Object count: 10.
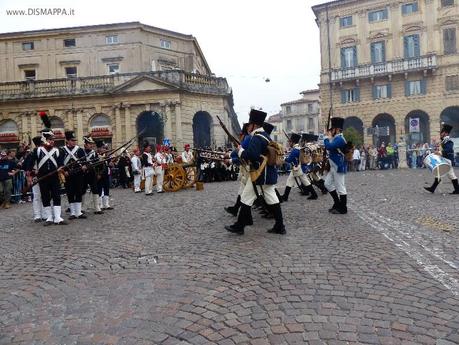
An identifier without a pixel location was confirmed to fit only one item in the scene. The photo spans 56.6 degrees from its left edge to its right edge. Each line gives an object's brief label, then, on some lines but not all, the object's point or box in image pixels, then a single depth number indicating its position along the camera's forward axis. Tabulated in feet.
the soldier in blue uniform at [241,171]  27.96
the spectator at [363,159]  100.07
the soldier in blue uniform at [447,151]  38.24
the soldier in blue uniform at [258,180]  23.26
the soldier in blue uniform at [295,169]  37.22
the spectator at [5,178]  46.01
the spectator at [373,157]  102.12
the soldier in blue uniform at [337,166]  29.63
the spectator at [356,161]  97.05
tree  114.79
